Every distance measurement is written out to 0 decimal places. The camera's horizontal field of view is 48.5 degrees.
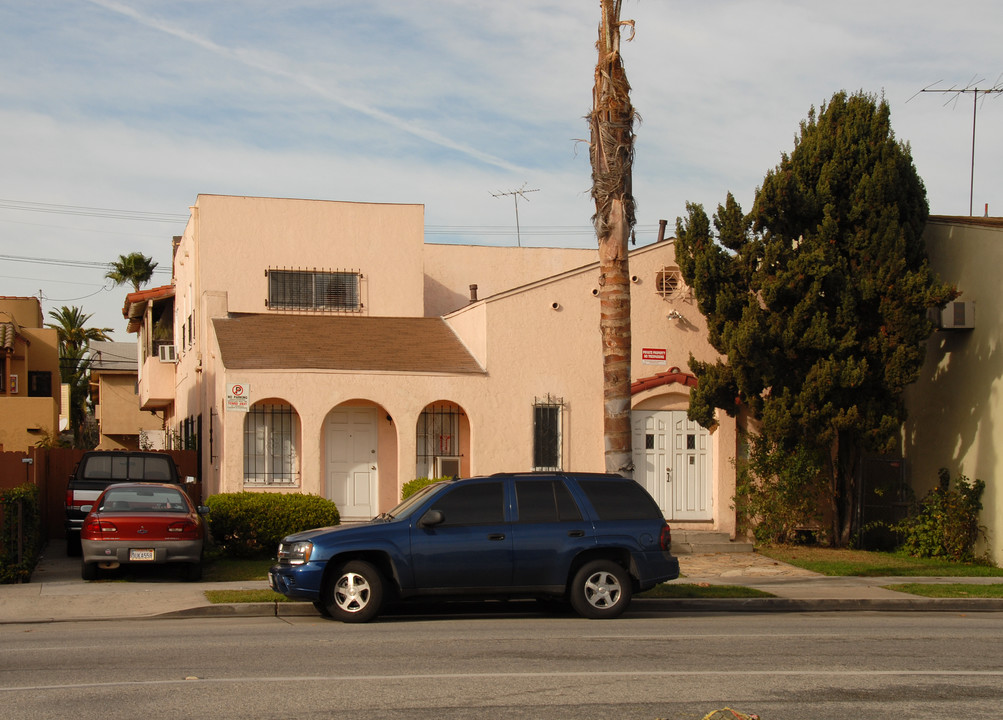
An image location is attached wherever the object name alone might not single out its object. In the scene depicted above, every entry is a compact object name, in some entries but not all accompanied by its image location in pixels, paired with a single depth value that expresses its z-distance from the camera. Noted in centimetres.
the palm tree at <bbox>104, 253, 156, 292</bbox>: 5788
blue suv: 1216
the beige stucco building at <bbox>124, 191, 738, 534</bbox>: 2052
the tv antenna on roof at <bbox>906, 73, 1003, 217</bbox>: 2159
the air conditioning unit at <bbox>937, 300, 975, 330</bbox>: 1902
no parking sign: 1988
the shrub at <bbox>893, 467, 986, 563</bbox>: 1891
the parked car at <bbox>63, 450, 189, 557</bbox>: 1892
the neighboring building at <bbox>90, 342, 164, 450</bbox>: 4169
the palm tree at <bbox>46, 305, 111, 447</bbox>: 5578
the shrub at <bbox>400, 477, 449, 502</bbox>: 1981
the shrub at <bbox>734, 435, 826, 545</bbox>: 1970
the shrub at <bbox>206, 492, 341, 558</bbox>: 1809
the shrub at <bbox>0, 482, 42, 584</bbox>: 1550
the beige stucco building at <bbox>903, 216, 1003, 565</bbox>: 1866
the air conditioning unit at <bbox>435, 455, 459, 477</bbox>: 2155
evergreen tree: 1853
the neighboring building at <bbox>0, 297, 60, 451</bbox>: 2914
